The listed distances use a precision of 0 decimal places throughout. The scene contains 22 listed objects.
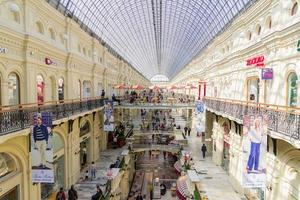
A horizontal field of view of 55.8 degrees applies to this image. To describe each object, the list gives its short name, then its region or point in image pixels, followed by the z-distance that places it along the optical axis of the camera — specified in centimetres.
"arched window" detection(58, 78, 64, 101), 1842
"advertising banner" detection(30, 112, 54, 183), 1125
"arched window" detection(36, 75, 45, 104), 1530
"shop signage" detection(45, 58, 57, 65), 1561
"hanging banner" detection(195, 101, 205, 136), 2225
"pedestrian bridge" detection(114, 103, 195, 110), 3177
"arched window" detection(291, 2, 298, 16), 1155
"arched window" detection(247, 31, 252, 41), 1745
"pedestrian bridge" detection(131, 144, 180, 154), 3255
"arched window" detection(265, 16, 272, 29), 1434
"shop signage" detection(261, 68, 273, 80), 1318
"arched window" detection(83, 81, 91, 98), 2412
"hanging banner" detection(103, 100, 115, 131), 2281
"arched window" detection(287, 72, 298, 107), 1147
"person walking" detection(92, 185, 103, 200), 1578
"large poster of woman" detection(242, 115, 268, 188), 1023
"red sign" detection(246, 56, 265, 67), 1426
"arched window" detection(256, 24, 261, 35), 1596
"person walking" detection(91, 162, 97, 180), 2065
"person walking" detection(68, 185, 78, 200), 1533
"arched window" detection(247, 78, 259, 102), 1633
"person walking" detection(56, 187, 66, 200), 1477
